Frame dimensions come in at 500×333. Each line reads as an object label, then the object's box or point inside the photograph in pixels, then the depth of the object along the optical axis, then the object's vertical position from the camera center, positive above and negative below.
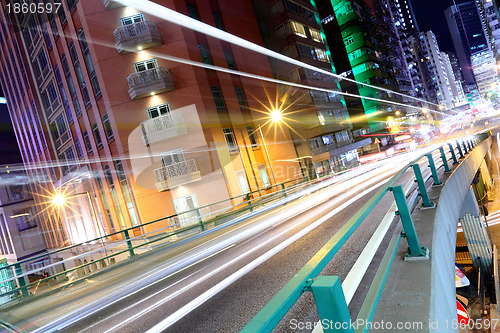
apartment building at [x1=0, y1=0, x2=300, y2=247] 20.92 +7.22
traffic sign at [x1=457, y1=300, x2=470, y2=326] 9.48 -6.97
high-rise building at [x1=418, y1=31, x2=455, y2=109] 153.50 +26.64
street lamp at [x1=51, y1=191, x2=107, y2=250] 26.07 +2.95
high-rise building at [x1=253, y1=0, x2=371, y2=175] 33.66 +9.86
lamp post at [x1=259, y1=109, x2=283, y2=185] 27.65 +4.78
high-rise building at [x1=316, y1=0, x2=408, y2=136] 60.19 +19.86
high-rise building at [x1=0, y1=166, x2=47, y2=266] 35.88 +2.62
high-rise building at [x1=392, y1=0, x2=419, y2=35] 190.77 +79.74
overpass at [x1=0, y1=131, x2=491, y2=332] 1.43 -1.76
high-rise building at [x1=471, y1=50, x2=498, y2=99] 193.77 +17.87
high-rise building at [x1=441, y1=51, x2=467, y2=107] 171.25 +17.57
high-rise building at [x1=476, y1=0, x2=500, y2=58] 82.06 +23.19
